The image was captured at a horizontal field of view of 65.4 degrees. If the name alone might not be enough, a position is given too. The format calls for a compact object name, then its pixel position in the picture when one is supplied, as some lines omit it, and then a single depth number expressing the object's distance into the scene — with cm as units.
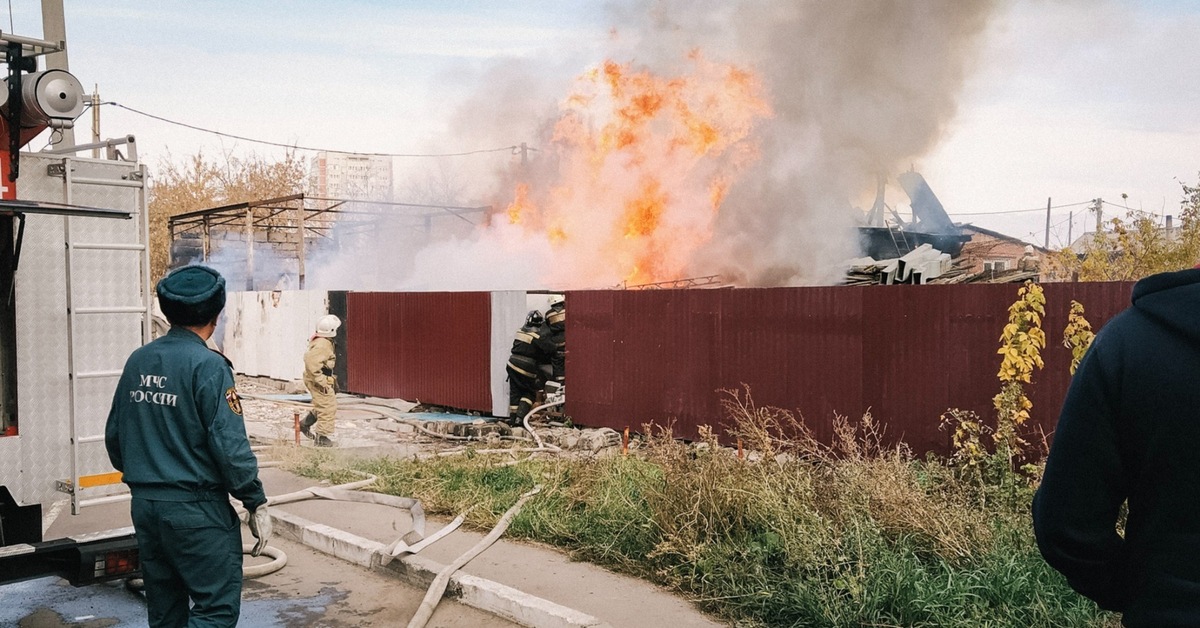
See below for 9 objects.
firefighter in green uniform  383
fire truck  508
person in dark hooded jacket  184
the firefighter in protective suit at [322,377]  1242
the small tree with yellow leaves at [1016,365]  752
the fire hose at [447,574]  561
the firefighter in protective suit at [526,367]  1430
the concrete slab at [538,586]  550
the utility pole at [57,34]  553
